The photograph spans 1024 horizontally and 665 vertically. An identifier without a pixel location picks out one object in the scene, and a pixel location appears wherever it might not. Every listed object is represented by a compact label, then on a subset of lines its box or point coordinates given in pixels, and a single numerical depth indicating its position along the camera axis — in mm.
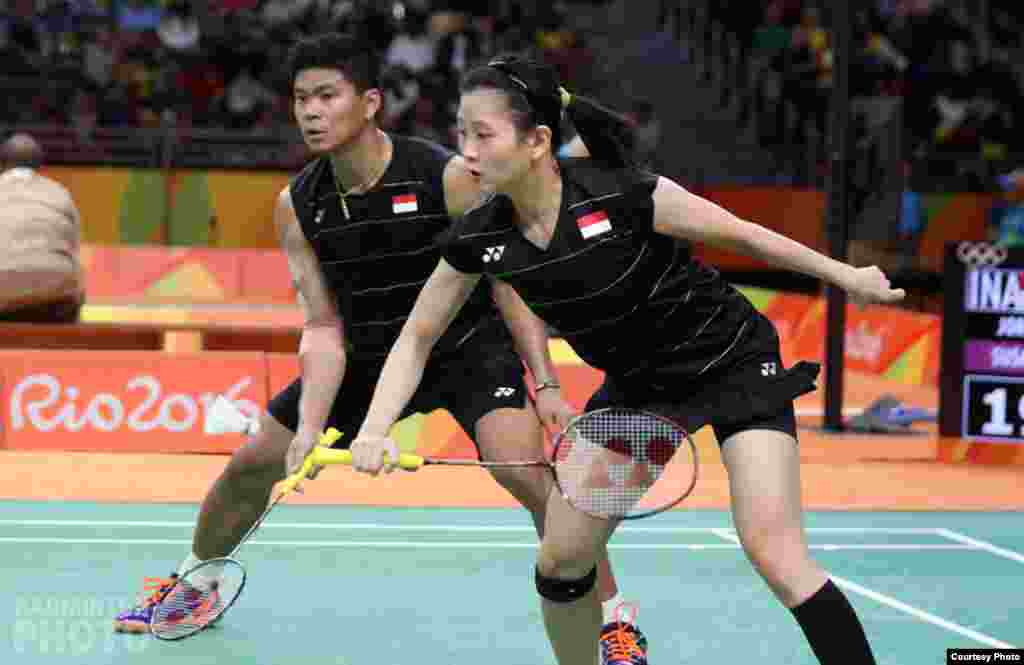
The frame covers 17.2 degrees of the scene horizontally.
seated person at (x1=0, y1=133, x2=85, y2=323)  17535
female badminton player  7553
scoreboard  16781
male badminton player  9270
